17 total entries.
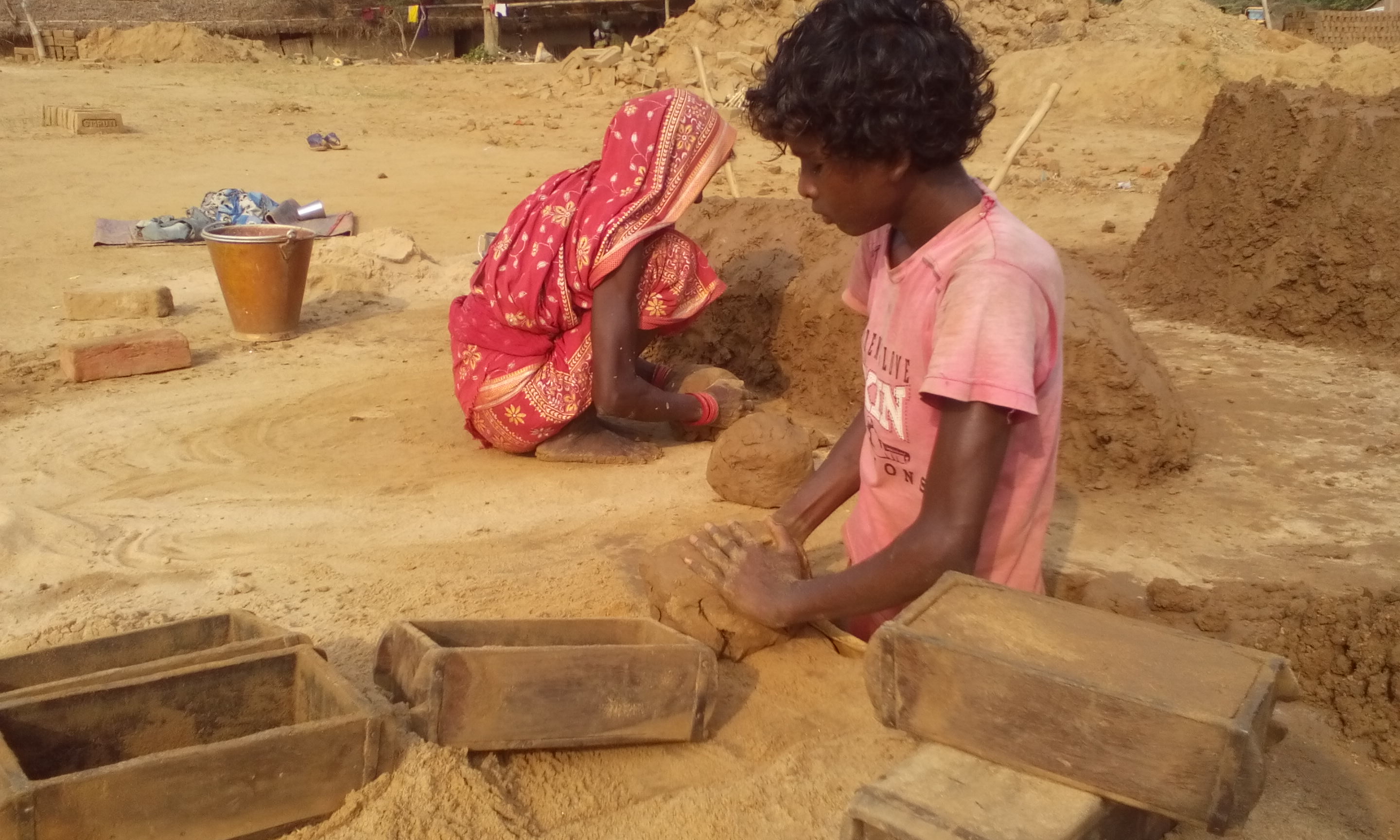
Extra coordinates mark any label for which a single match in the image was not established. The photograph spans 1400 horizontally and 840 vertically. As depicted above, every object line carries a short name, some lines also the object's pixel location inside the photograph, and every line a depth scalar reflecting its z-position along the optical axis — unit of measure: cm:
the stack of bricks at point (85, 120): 1165
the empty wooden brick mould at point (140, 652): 234
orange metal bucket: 603
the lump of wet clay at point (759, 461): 406
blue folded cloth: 818
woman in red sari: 423
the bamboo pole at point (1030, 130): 464
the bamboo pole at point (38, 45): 1645
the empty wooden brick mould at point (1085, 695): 164
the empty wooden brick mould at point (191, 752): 195
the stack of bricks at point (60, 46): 1670
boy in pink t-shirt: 206
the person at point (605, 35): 2014
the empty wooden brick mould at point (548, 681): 228
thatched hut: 1822
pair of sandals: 1174
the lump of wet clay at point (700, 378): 486
